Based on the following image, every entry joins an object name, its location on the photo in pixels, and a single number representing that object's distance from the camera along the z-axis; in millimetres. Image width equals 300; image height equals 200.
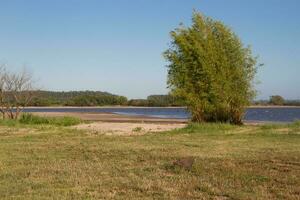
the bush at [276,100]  145575
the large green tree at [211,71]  33094
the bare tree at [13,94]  46844
